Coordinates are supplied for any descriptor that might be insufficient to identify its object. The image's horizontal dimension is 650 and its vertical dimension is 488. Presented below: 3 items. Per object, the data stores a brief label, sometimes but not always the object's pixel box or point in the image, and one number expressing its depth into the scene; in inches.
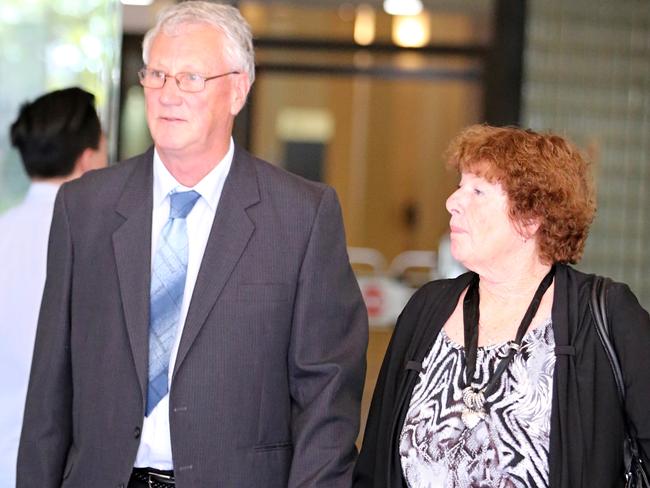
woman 229.0
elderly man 238.2
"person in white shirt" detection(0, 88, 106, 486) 301.9
